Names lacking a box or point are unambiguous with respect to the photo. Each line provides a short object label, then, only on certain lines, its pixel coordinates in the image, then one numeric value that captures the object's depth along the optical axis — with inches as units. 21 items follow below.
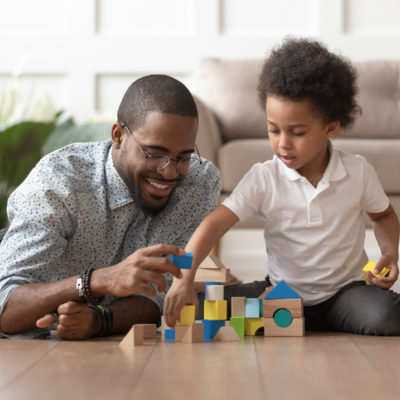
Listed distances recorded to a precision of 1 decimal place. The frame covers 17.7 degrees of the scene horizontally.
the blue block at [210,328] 83.0
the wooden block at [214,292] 83.0
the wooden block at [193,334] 81.3
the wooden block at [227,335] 82.2
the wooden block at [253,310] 85.0
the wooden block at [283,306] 84.9
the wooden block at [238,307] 84.8
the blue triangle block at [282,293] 84.7
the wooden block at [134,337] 79.2
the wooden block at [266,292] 86.1
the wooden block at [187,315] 81.9
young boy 88.3
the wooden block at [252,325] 85.4
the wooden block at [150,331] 81.7
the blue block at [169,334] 82.2
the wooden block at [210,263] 85.6
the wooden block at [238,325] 84.7
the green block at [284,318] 84.8
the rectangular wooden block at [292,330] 84.7
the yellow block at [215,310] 82.9
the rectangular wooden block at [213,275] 85.5
